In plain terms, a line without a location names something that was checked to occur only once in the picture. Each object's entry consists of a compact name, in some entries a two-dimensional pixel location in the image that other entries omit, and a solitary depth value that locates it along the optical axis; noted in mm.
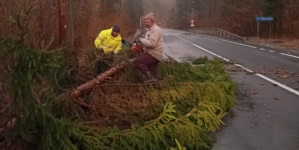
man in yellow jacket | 10109
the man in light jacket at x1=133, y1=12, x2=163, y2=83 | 7864
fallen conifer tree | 4719
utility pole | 9867
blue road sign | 38719
